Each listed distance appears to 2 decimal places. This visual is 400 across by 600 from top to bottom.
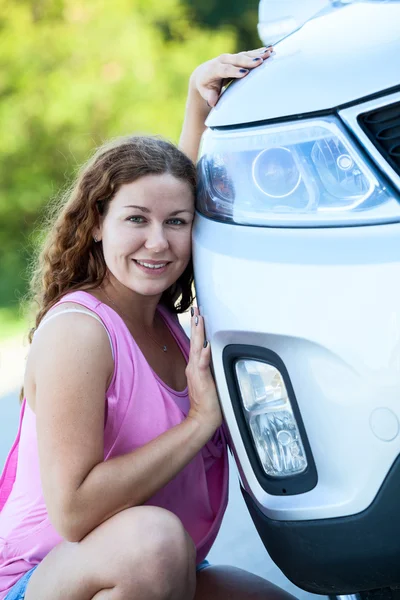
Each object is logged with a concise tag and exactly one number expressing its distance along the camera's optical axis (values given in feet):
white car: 6.81
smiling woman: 7.40
